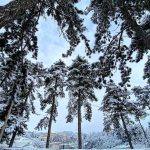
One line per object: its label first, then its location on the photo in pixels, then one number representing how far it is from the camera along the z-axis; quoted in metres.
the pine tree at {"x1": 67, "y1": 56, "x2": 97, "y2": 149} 15.07
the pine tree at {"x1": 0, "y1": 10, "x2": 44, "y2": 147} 4.89
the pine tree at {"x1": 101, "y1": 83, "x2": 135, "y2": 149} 16.37
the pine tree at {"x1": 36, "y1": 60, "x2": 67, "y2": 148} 15.31
